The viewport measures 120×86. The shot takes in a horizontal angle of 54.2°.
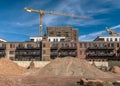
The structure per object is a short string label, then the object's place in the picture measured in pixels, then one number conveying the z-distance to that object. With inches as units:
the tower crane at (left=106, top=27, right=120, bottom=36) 3457.7
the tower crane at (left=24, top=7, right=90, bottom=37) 3407.8
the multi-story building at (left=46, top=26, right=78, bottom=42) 3118.6
